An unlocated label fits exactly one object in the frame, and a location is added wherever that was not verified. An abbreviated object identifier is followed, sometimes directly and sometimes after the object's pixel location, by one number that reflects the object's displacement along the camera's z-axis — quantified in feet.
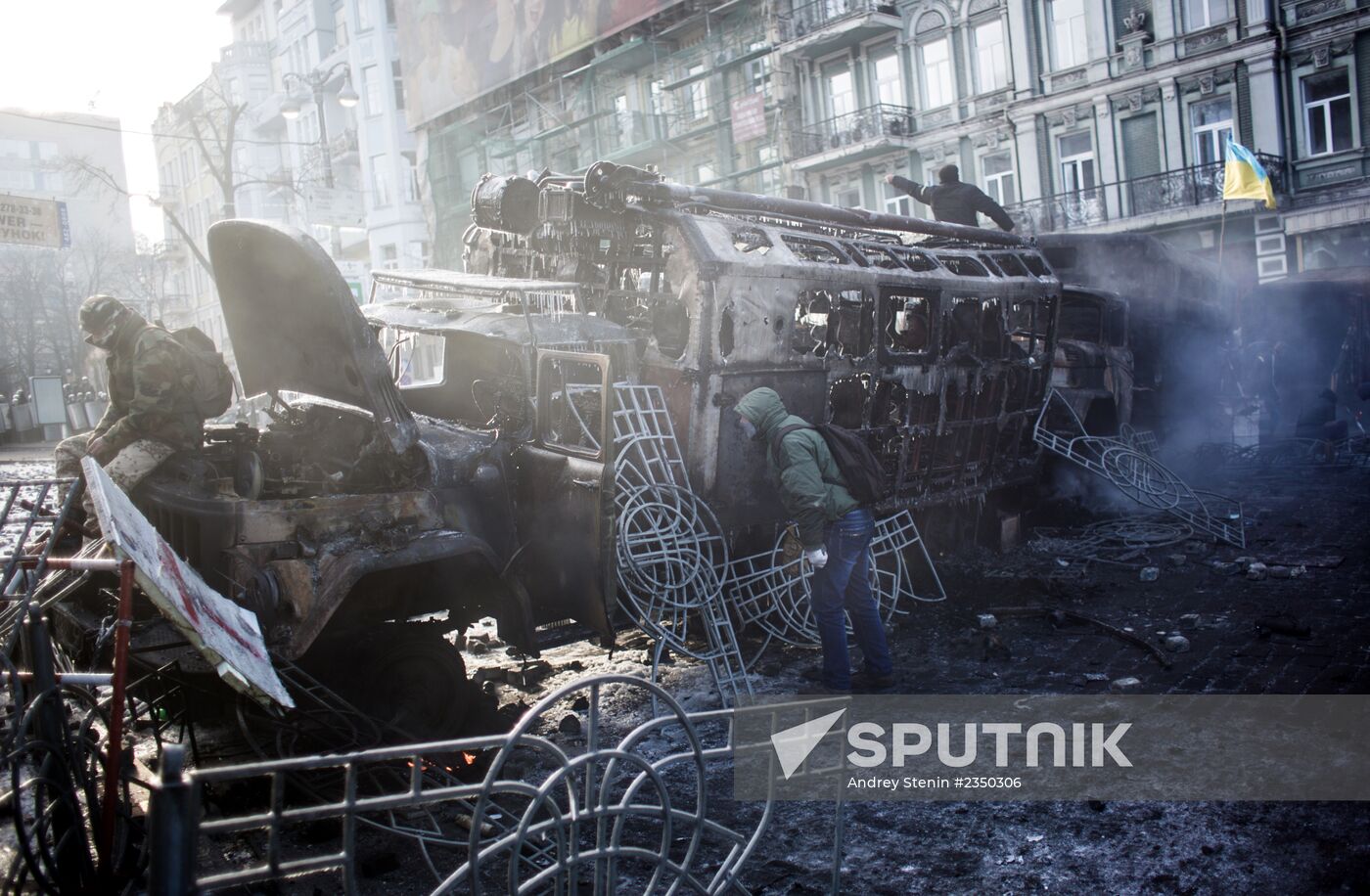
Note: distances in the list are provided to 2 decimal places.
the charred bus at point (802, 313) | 21.54
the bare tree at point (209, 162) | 67.05
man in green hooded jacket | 19.24
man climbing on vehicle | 35.37
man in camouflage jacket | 16.11
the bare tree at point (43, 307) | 110.73
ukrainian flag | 56.18
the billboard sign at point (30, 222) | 48.00
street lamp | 112.20
